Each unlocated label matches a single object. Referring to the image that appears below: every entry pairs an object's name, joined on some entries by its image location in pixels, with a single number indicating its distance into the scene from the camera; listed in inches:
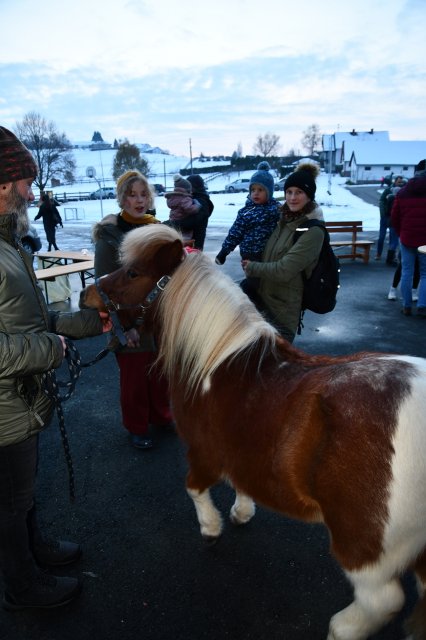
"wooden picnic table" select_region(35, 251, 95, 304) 297.7
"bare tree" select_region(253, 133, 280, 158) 3267.7
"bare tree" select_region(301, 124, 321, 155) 3193.9
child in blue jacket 147.9
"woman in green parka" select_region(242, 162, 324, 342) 131.1
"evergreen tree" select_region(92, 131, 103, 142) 5431.6
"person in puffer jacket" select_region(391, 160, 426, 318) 263.9
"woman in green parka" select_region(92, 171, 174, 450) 128.6
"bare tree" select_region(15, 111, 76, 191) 1594.5
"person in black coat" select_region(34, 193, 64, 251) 539.2
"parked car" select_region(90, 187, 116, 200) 1611.7
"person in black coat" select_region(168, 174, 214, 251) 216.2
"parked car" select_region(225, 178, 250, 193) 1674.5
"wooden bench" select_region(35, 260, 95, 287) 291.6
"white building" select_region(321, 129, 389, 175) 2736.2
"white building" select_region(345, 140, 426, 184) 2493.8
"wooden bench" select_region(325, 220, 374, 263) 433.1
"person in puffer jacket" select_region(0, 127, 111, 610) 70.2
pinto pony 63.4
